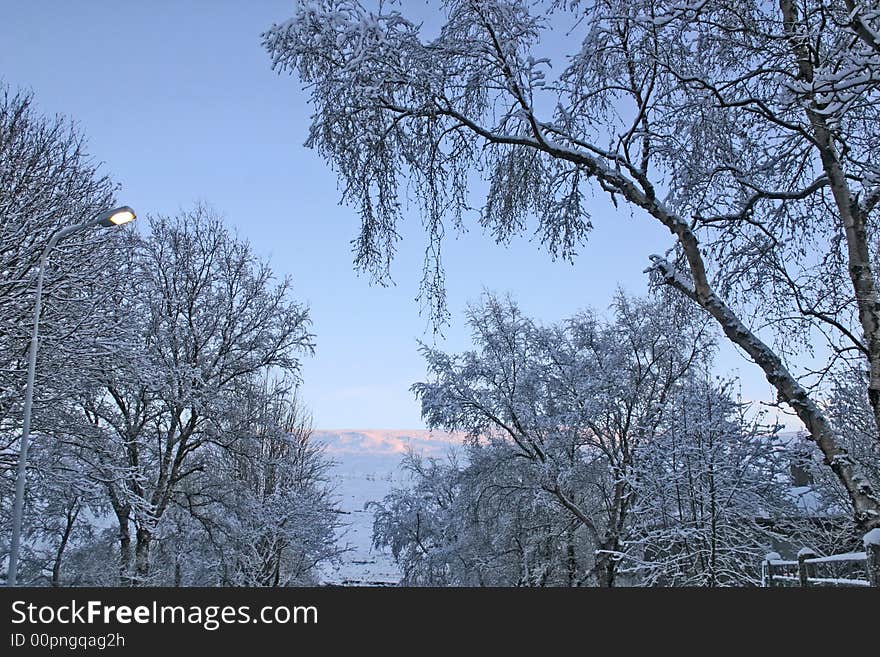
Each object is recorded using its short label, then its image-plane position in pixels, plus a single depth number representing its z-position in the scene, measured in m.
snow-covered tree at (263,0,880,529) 5.31
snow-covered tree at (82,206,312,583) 13.59
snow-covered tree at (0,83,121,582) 11.79
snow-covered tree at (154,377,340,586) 15.89
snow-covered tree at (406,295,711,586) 16.77
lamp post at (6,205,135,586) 8.51
